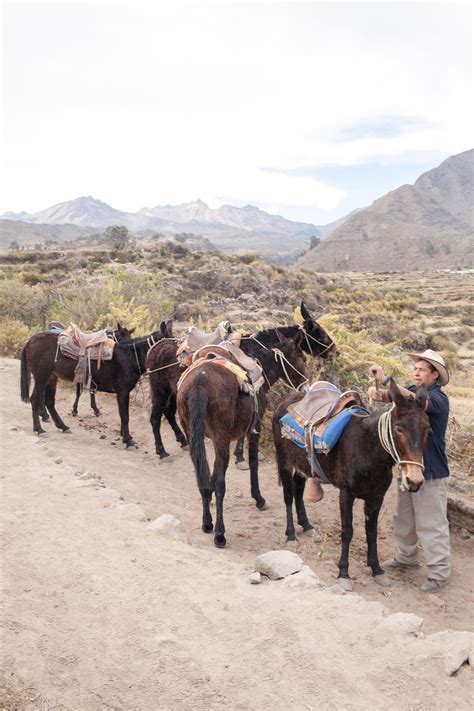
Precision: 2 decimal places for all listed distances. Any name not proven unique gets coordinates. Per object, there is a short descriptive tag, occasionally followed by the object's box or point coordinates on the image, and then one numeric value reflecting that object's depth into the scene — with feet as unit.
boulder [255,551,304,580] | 13.87
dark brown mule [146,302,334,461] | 25.46
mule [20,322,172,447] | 28.45
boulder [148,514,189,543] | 16.70
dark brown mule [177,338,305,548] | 17.35
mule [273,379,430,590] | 13.03
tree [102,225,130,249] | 173.40
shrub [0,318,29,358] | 47.83
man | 15.42
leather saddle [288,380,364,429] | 16.63
